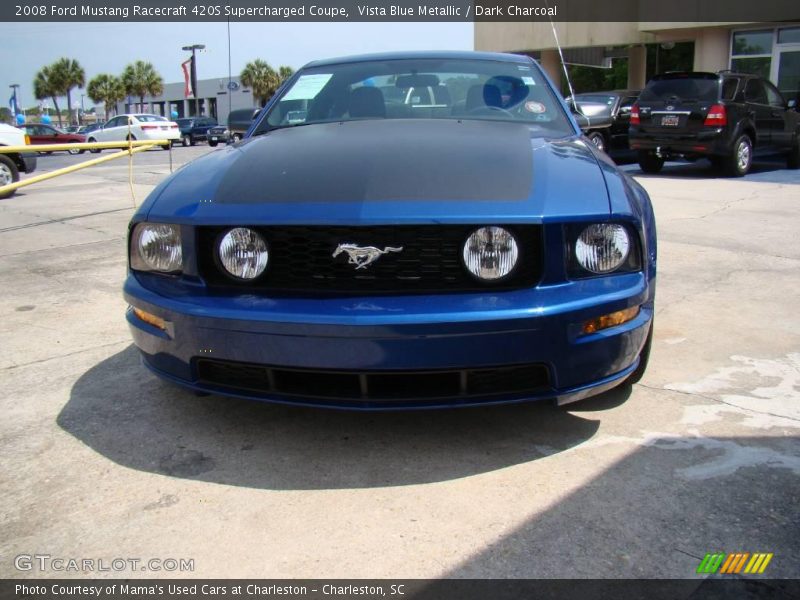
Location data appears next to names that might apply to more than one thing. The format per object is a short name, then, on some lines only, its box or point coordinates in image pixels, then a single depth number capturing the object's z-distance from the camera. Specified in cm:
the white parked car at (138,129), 2762
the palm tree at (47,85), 7925
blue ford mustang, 219
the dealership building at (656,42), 1888
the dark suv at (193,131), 3272
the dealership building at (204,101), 6297
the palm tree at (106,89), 7619
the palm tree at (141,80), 7356
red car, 2942
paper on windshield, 380
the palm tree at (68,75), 7925
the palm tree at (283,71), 6688
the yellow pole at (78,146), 789
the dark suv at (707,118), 1089
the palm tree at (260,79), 6569
